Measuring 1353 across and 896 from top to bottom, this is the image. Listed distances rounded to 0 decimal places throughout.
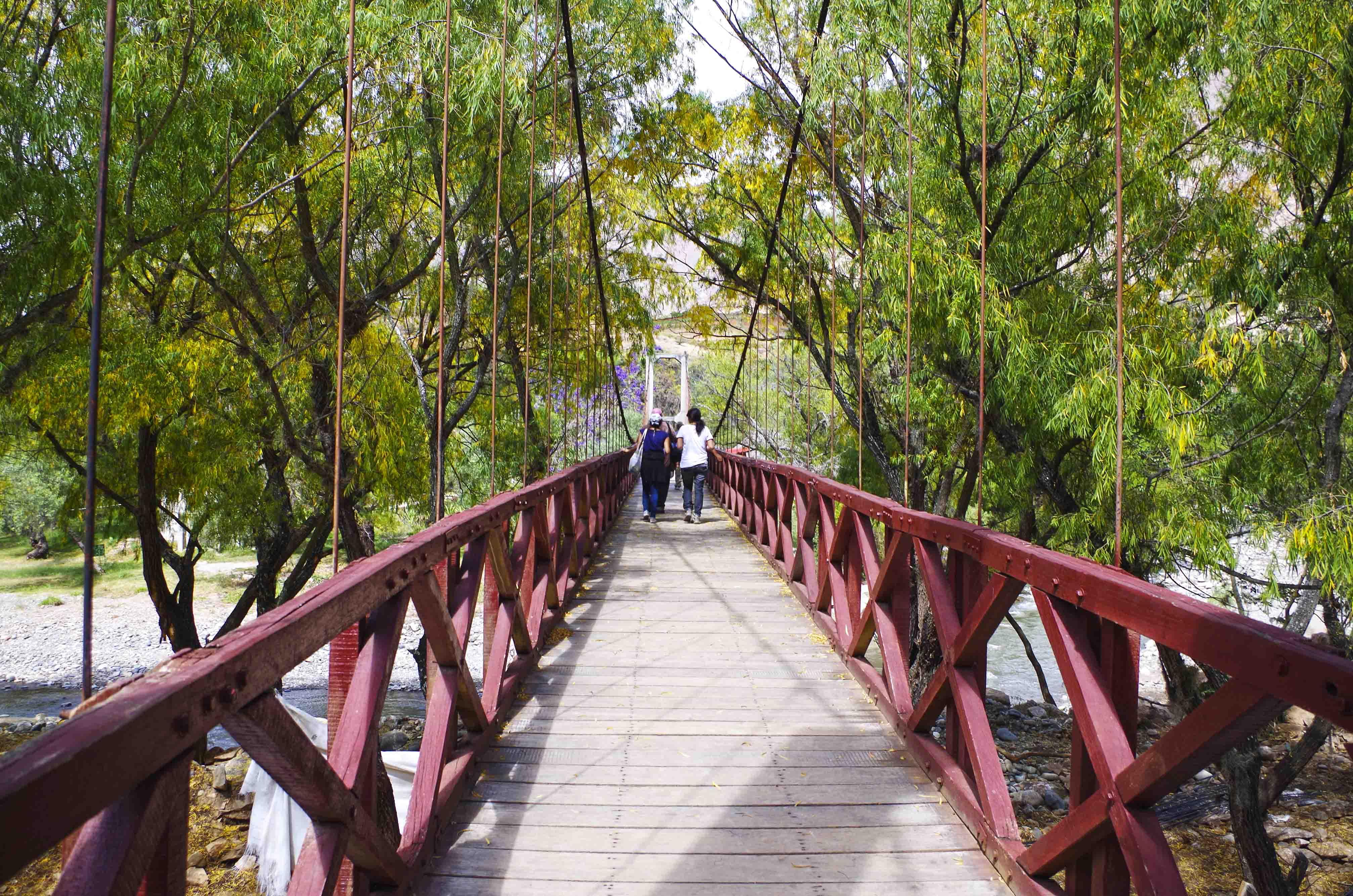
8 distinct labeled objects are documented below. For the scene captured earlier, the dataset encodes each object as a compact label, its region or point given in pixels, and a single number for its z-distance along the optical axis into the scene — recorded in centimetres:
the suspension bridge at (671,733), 117
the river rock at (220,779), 625
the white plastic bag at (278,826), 429
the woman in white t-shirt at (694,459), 938
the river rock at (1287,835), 745
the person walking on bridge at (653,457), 920
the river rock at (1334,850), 712
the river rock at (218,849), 535
